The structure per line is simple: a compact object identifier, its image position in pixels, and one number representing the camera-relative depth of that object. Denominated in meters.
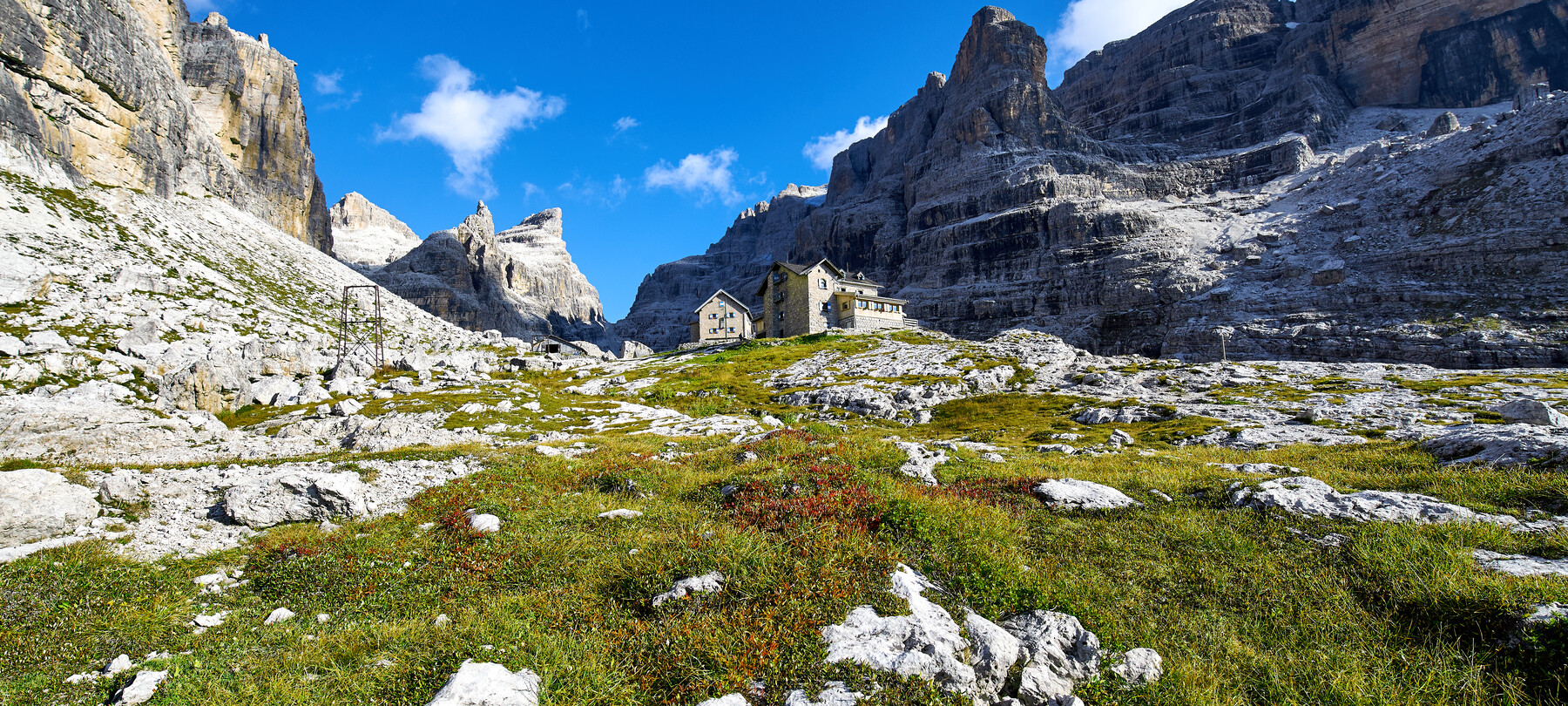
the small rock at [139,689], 5.13
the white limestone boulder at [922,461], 13.86
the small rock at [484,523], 10.03
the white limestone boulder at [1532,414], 18.36
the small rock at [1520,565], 6.82
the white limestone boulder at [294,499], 11.02
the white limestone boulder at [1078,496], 11.28
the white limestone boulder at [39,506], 8.98
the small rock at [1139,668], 5.60
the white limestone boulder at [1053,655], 5.53
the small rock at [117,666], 5.61
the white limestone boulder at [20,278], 35.44
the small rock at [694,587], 7.00
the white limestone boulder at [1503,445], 11.58
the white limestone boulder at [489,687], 4.95
